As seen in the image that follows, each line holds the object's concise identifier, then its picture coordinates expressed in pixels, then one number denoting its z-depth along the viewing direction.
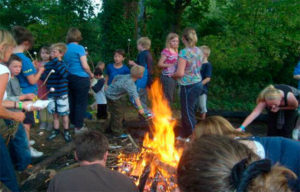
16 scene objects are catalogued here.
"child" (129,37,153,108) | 6.30
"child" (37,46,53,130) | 5.86
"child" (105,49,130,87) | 6.31
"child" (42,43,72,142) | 5.08
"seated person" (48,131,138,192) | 2.10
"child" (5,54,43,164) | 3.51
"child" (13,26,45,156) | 4.30
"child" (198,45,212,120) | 6.80
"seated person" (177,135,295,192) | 1.14
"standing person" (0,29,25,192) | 2.93
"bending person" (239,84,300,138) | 3.96
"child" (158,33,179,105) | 6.07
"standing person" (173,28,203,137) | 4.88
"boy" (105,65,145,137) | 5.52
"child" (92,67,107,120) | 6.47
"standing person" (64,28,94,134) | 5.29
